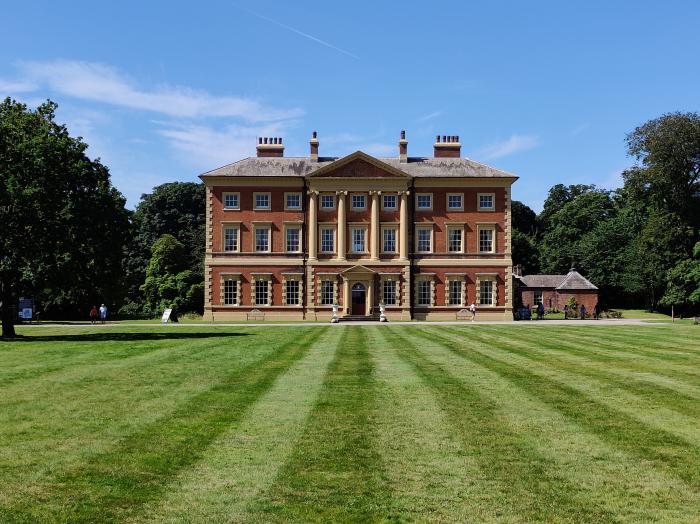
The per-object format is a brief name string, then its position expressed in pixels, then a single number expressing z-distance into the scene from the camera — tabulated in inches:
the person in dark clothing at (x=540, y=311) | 2304.4
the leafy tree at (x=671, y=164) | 2596.0
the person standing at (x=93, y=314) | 2148.1
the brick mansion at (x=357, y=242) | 2262.6
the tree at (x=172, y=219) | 3297.2
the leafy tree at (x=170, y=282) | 2775.6
